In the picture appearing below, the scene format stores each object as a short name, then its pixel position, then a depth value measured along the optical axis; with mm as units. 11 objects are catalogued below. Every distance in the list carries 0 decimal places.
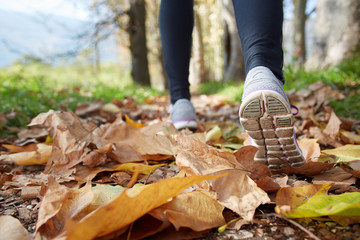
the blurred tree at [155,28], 12156
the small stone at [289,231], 647
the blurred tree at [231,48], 7094
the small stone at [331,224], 665
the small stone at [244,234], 643
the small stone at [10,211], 818
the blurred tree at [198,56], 11688
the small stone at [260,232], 650
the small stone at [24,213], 776
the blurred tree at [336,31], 3982
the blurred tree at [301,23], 9227
